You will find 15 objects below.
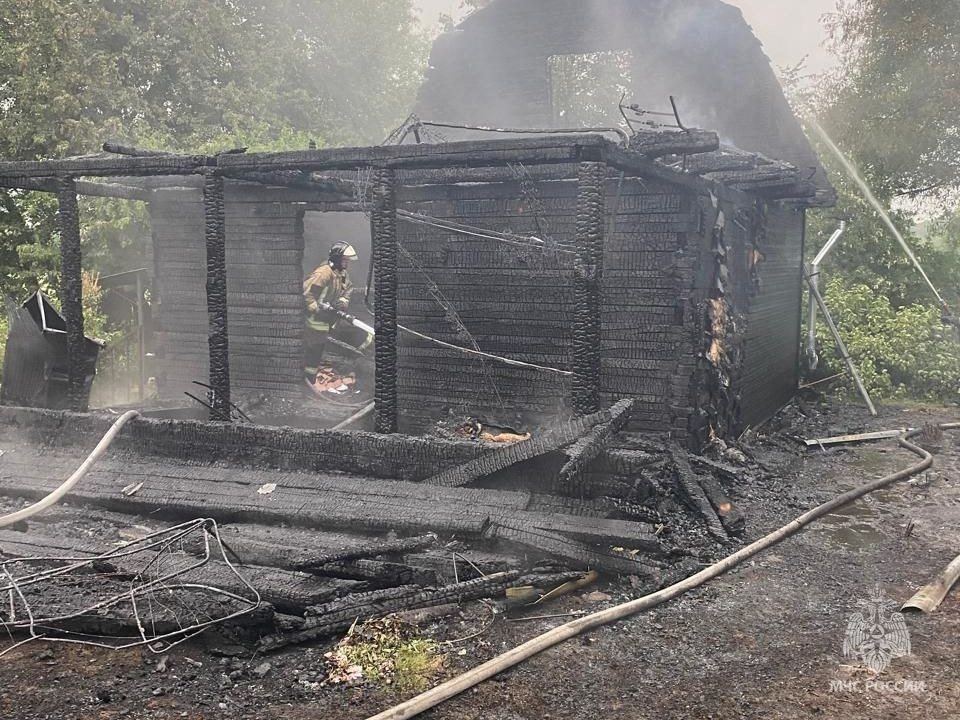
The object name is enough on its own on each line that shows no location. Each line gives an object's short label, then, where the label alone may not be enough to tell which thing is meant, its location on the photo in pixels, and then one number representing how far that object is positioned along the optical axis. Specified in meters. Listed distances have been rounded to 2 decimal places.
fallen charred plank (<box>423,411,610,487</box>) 6.68
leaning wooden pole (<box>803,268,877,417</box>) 14.47
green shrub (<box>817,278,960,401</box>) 16.22
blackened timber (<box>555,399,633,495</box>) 6.31
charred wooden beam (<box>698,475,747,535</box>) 7.13
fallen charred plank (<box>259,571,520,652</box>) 5.01
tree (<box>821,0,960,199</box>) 19.78
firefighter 12.26
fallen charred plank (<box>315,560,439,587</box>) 5.62
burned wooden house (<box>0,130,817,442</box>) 7.54
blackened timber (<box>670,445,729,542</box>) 6.95
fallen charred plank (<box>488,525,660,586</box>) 6.02
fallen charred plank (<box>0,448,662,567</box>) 6.30
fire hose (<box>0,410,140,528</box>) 6.47
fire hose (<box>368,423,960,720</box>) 4.08
